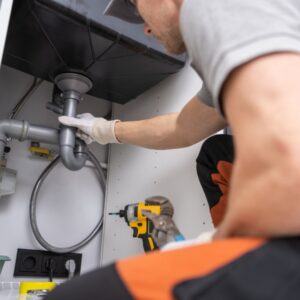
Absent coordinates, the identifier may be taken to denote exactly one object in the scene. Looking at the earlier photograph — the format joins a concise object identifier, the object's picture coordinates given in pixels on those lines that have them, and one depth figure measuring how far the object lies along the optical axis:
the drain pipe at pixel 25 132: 1.22
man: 0.33
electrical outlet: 1.38
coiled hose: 1.39
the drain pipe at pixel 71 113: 1.32
